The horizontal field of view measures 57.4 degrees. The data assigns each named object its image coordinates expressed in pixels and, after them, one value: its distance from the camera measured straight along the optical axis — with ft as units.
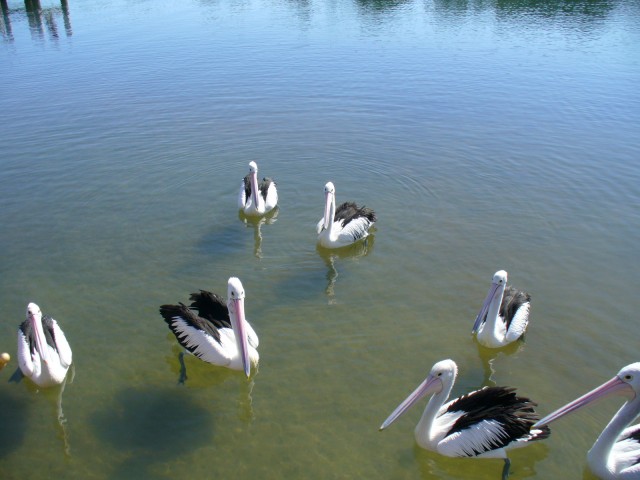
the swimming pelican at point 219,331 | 22.23
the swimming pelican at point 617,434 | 18.28
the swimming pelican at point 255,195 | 34.94
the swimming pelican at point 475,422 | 19.16
